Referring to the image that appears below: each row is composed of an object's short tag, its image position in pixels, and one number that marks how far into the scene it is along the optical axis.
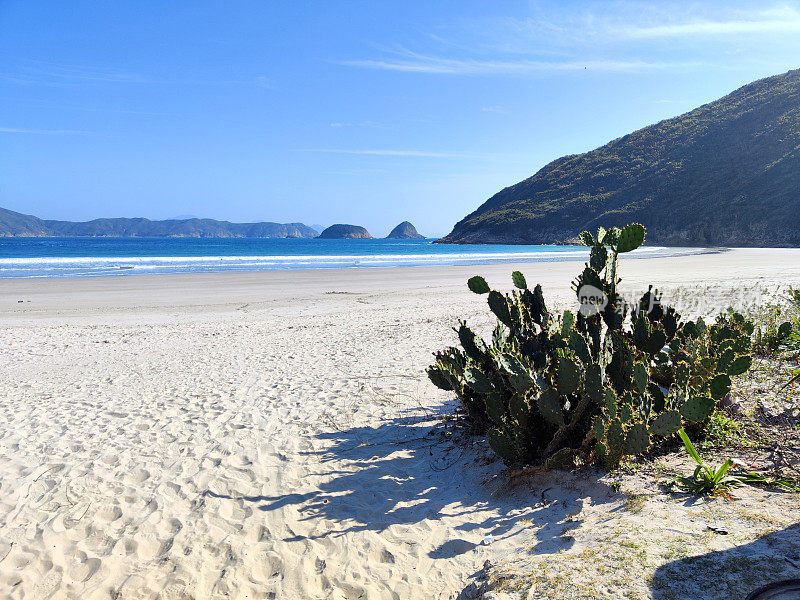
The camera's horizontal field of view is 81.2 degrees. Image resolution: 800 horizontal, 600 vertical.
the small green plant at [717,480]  2.76
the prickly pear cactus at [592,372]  3.09
